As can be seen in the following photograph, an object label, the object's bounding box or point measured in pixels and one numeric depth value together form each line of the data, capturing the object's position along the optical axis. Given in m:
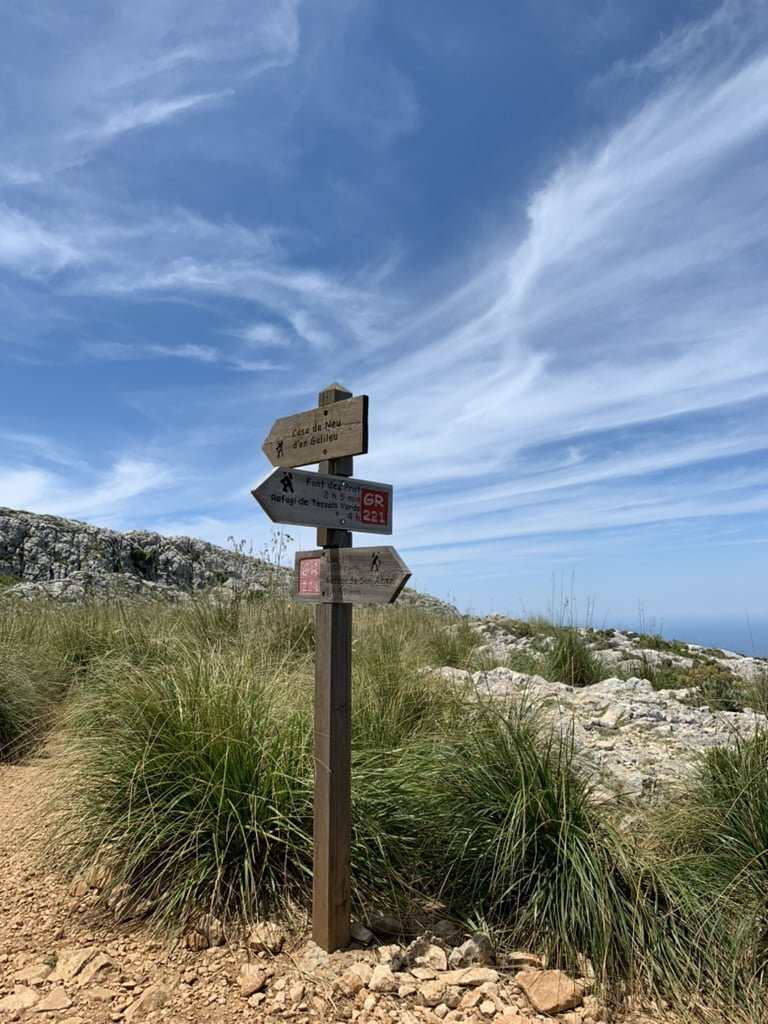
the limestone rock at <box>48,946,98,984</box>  2.88
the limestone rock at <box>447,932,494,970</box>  3.00
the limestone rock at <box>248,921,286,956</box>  3.01
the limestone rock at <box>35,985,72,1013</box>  2.68
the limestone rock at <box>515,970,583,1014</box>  2.79
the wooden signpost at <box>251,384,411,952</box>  3.00
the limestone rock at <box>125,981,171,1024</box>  2.65
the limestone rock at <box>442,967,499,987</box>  2.87
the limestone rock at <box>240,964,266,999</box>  2.78
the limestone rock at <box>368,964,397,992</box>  2.78
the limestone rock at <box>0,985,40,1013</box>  2.68
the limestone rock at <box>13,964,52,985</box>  2.84
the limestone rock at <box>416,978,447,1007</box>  2.75
